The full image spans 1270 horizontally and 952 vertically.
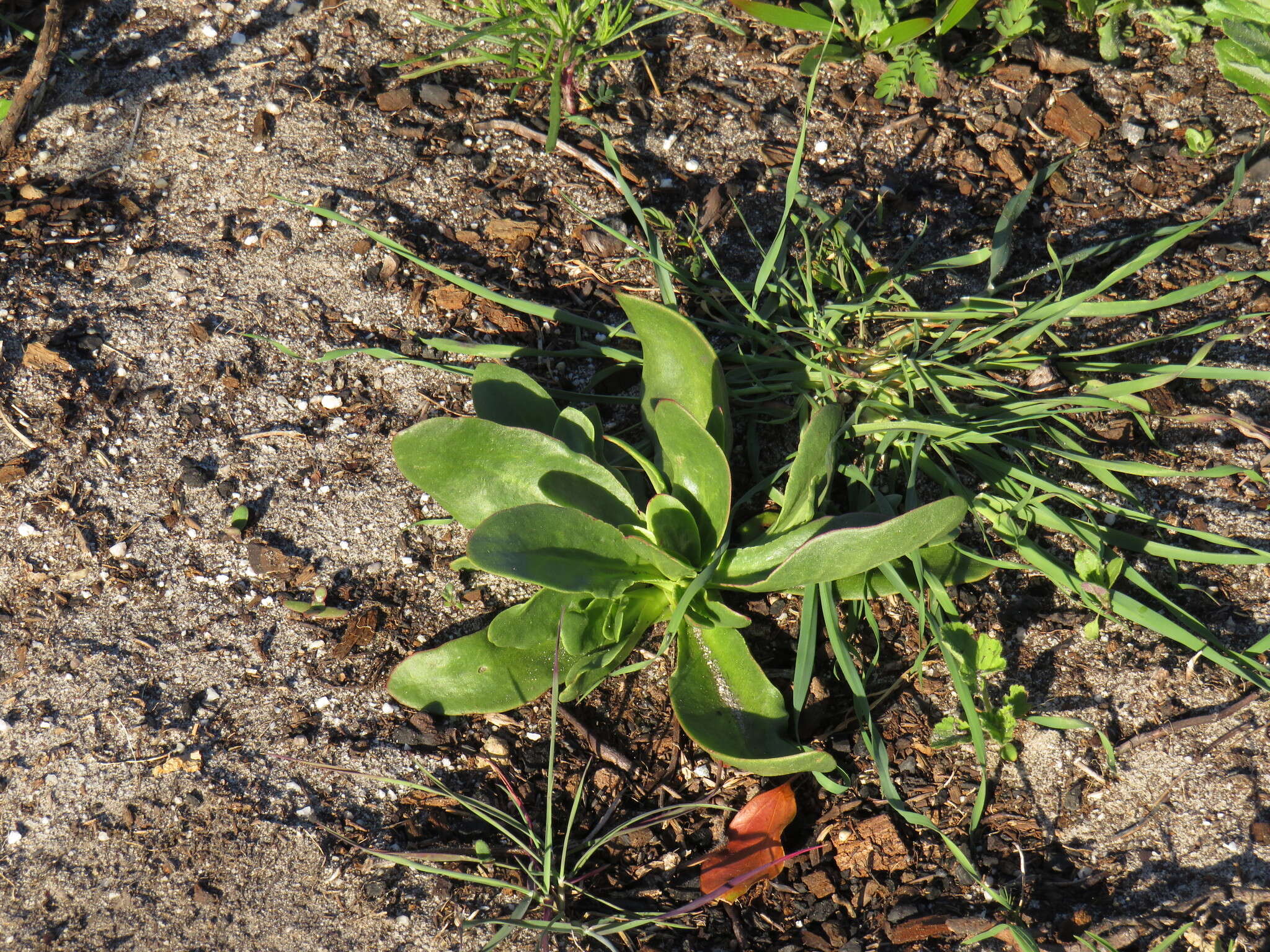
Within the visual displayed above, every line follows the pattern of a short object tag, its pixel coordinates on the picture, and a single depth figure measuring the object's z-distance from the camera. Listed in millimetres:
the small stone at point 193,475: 2137
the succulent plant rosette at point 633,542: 1752
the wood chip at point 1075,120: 2588
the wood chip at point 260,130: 2574
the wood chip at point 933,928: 1673
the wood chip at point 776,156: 2574
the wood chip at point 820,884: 1762
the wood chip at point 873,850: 1781
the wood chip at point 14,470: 2115
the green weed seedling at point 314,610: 2008
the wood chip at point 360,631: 1985
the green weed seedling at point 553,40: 2412
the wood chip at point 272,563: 2057
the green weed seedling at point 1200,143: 2486
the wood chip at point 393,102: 2645
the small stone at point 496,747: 1900
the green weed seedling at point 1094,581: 1848
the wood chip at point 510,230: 2475
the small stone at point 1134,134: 2580
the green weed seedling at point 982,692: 1767
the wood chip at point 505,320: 2367
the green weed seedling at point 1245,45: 2379
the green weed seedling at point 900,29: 2535
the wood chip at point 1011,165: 2540
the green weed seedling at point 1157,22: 2637
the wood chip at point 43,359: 2232
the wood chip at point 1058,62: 2672
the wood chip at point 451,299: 2373
